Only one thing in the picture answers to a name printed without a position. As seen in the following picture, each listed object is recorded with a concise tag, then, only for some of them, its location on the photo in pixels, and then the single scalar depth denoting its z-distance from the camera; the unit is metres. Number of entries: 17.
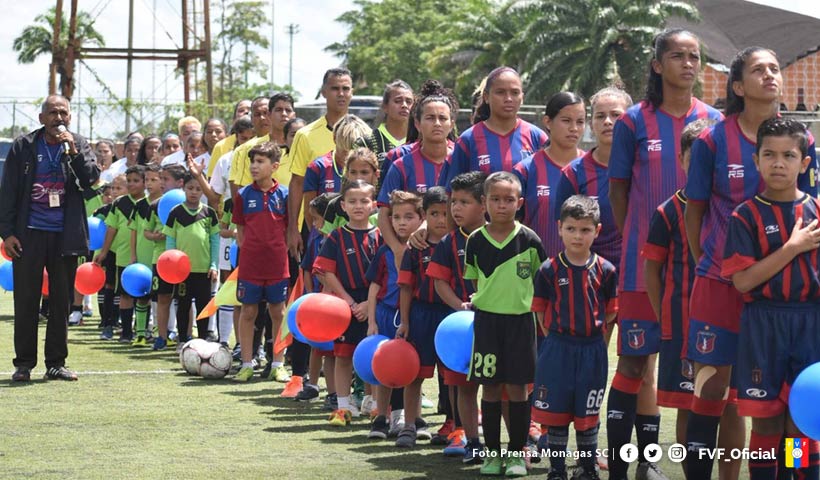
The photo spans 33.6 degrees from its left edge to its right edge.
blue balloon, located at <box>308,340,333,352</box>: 9.48
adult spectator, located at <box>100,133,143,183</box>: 17.19
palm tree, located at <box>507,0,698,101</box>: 48.41
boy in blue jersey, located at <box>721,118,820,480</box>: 5.37
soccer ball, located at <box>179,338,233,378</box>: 11.19
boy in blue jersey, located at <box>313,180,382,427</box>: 9.02
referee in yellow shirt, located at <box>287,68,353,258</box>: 10.75
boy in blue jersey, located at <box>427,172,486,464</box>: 7.35
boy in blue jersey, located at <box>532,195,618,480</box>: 6.48
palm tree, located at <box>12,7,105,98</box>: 75.72
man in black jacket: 10.82
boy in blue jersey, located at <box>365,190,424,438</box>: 8.23
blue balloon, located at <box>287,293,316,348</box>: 9.06
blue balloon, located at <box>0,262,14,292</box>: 15.53
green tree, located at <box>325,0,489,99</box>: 68.31
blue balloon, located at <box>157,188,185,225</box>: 13.84
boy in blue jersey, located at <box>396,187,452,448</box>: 7.83
